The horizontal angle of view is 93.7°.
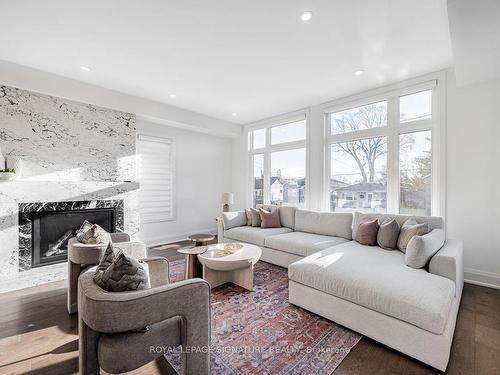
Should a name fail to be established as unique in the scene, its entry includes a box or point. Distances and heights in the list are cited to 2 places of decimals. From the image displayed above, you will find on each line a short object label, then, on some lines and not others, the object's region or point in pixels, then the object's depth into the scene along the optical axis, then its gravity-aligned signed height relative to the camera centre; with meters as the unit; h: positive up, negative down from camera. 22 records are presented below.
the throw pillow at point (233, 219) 4.42 -0.59
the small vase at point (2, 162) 2.97 +0.31
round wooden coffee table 2.57 -0.82
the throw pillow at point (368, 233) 3.00 -0.58
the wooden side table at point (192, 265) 2.89 -0.96
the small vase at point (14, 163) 3.04 +0.30
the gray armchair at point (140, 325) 1.17 -0.78
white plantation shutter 4.68 +0.21
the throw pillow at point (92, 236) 2.33 -0.49
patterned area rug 1.67 -1.24
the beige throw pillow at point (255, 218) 4.43 -0.57
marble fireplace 3.04 +0.10
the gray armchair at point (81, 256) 2.15 -0.66
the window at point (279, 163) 5.02 +0.60
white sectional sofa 1.61 -0.82
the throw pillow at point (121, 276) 1.31 -0.51
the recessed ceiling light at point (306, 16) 2.16 +1.62
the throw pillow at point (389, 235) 2.79 -0.56
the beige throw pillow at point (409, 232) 2.59 -0.48
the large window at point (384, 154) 3.49 +0.59
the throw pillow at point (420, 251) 2.14 -0.57
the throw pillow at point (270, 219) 4.27 -0.56
